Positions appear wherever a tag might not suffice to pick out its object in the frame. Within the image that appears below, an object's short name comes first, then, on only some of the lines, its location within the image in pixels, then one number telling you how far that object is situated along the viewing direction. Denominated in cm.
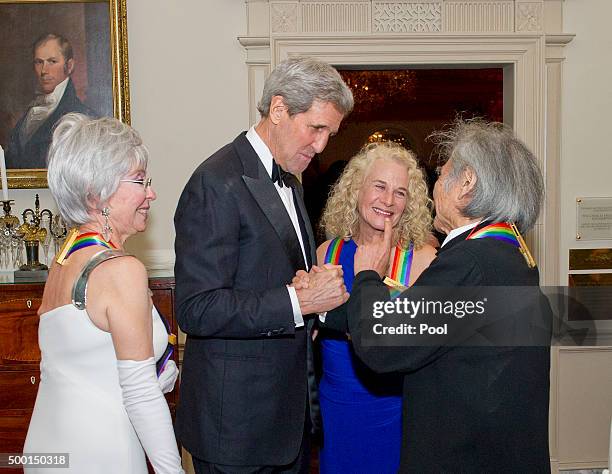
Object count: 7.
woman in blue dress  293
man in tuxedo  208
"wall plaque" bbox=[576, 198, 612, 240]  454
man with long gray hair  185
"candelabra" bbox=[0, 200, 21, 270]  389
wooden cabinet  351
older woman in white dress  177
